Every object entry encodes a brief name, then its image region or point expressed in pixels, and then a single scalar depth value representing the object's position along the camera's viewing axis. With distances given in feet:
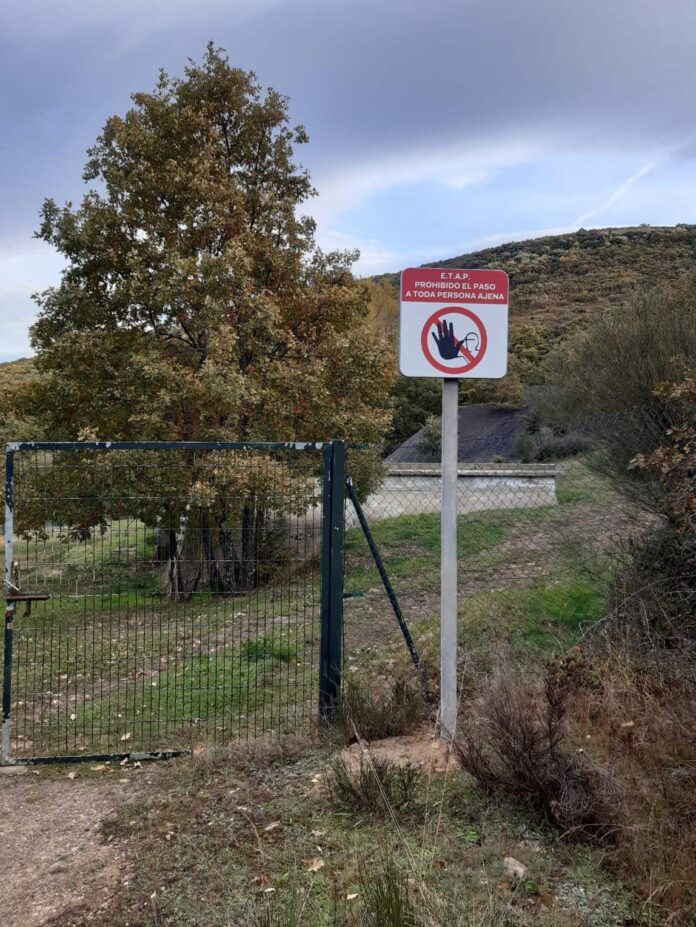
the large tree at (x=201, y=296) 36.65
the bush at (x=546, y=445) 42.42
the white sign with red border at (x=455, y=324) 14.80
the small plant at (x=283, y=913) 8.42
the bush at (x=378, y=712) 15.23
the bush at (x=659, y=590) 17.30
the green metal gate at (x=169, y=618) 17.63
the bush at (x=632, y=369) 21.59
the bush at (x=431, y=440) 88.58
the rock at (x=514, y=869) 9.88
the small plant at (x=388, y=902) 8.34
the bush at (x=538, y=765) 10.89
